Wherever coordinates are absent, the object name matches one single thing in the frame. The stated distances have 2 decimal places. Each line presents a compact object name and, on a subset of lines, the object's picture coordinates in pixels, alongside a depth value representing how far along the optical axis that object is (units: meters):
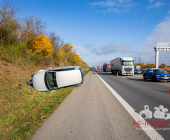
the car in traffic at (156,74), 14.80
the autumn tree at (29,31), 16.55
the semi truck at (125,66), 27.91
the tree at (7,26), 12.22
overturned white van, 8.88
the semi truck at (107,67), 55.41
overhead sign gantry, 37.25
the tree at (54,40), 32.00
